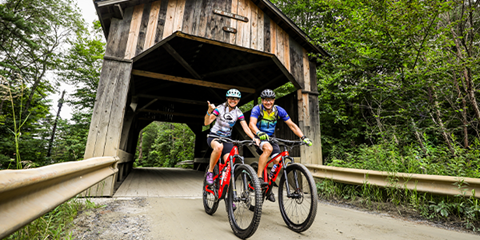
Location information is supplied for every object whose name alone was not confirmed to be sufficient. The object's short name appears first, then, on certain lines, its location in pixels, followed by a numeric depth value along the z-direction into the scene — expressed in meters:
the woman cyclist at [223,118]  3.32
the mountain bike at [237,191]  2.27
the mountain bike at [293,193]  2.46
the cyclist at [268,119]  3.12
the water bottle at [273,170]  3.10
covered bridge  4.52
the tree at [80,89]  14.16
